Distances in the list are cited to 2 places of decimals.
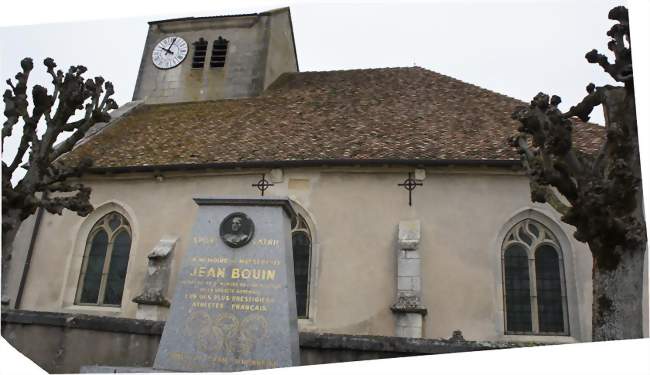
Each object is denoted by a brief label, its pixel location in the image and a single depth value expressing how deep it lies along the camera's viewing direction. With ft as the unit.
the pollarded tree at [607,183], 16.89
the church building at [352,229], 29.91
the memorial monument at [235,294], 16.47
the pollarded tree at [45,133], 23.90
